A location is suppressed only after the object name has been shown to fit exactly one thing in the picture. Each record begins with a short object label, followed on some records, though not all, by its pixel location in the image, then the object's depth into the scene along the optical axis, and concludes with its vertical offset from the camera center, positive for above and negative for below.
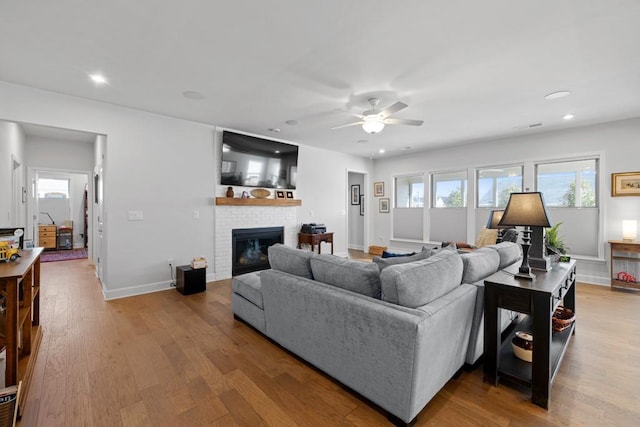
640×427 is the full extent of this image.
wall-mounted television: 4.75 +0.90
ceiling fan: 3.29 +1.11
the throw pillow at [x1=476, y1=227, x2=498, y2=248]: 4.46 -0.40
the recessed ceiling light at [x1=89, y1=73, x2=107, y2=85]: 2.85 +1.37
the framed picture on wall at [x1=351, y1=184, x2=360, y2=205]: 8.10 +0.52
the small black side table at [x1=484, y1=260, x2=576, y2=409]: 1.72 -0.75
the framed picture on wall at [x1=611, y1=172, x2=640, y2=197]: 4.18 +0.45
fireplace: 4.96 -0.65
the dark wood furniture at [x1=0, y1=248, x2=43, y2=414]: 1.64 -0.74
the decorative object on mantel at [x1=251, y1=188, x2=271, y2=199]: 5.16 +0.34
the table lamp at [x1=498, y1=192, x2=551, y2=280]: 2.04 -0.02
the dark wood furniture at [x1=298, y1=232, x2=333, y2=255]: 5.66 -0.55
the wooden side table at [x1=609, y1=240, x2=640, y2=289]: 4.08 -0.76
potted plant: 2.81 -0.34
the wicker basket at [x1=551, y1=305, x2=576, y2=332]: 2.31 -0.90
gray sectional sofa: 1.54 -0.67
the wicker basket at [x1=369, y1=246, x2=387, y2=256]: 7.32 -0.98
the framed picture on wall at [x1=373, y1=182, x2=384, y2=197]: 7.46 +0.62
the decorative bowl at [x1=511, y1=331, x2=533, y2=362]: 2.04 -0.99
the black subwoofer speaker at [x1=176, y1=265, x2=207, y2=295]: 3.91 -0.97
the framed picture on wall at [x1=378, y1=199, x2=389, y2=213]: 7.36 +0.18
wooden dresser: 7.22 -0.68
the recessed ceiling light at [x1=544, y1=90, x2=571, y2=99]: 3.23 +1.39
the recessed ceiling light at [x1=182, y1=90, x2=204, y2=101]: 3.29 +1.39
